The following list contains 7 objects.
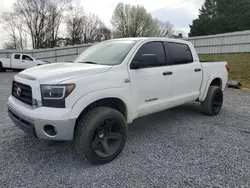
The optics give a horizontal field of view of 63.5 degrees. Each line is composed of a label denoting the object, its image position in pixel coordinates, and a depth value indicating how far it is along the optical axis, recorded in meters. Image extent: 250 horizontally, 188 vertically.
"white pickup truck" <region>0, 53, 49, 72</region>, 16.38
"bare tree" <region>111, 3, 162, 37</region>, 41.00
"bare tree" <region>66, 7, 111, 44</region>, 41.97
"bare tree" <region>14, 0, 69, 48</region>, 35.53
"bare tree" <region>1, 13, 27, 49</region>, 39.03
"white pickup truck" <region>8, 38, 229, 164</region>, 2.54
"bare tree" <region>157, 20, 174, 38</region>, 45.78
